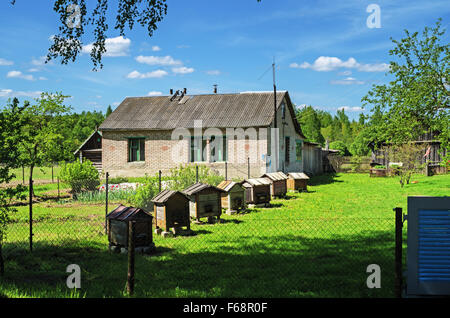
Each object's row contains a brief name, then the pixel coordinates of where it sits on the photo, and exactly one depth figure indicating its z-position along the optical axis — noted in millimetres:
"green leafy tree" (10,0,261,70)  9266
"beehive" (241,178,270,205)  15305
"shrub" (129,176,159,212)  13805
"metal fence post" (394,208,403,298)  5433
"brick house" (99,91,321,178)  24109
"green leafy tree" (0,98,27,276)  7034
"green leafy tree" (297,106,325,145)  63044
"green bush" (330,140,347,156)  51447
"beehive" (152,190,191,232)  10094
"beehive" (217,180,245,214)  13812
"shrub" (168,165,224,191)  15570
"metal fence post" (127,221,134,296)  5594
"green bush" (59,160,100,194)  19203
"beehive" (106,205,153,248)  8414
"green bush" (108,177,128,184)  24734
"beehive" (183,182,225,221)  11594
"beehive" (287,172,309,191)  20828
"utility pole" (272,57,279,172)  24338
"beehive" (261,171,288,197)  18062
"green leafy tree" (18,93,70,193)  20141
